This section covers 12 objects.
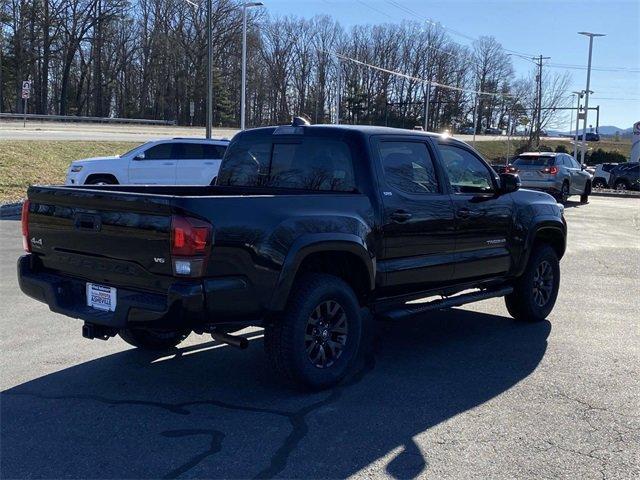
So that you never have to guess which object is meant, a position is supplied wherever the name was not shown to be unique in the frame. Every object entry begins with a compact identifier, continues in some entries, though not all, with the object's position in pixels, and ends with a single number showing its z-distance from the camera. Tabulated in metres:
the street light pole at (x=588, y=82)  44.22
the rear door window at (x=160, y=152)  17.38
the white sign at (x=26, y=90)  34.56
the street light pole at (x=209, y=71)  23.44
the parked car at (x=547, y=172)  22.64
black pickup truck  4.20
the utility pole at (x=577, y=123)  46.42
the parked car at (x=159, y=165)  16.86
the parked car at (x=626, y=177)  35.00
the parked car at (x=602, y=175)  35.91
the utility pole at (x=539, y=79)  71.46
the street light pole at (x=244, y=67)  30.80
